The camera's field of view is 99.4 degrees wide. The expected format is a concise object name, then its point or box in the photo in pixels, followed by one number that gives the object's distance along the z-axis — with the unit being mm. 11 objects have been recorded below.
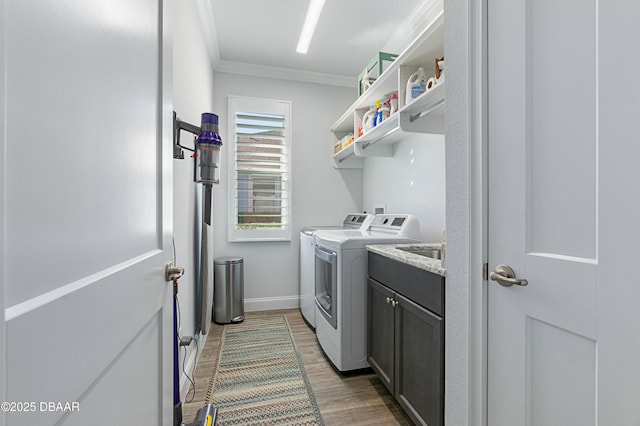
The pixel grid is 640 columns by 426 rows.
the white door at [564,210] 602
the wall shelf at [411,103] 1551
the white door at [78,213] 360
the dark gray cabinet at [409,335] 1184
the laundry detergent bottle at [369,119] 2348
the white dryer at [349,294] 1887
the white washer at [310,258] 2652
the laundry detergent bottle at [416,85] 1717
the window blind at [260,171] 3141
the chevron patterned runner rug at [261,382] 1528
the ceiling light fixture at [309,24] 2153
